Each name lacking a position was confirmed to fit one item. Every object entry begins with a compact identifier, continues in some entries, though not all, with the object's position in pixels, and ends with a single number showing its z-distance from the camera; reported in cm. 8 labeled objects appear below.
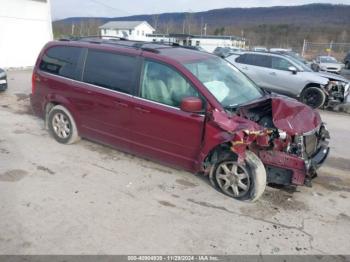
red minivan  401
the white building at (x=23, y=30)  1778
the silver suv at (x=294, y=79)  1050
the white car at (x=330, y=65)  2320
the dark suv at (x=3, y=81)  1052
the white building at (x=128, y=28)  7100
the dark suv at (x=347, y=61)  2619
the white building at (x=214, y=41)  5428
